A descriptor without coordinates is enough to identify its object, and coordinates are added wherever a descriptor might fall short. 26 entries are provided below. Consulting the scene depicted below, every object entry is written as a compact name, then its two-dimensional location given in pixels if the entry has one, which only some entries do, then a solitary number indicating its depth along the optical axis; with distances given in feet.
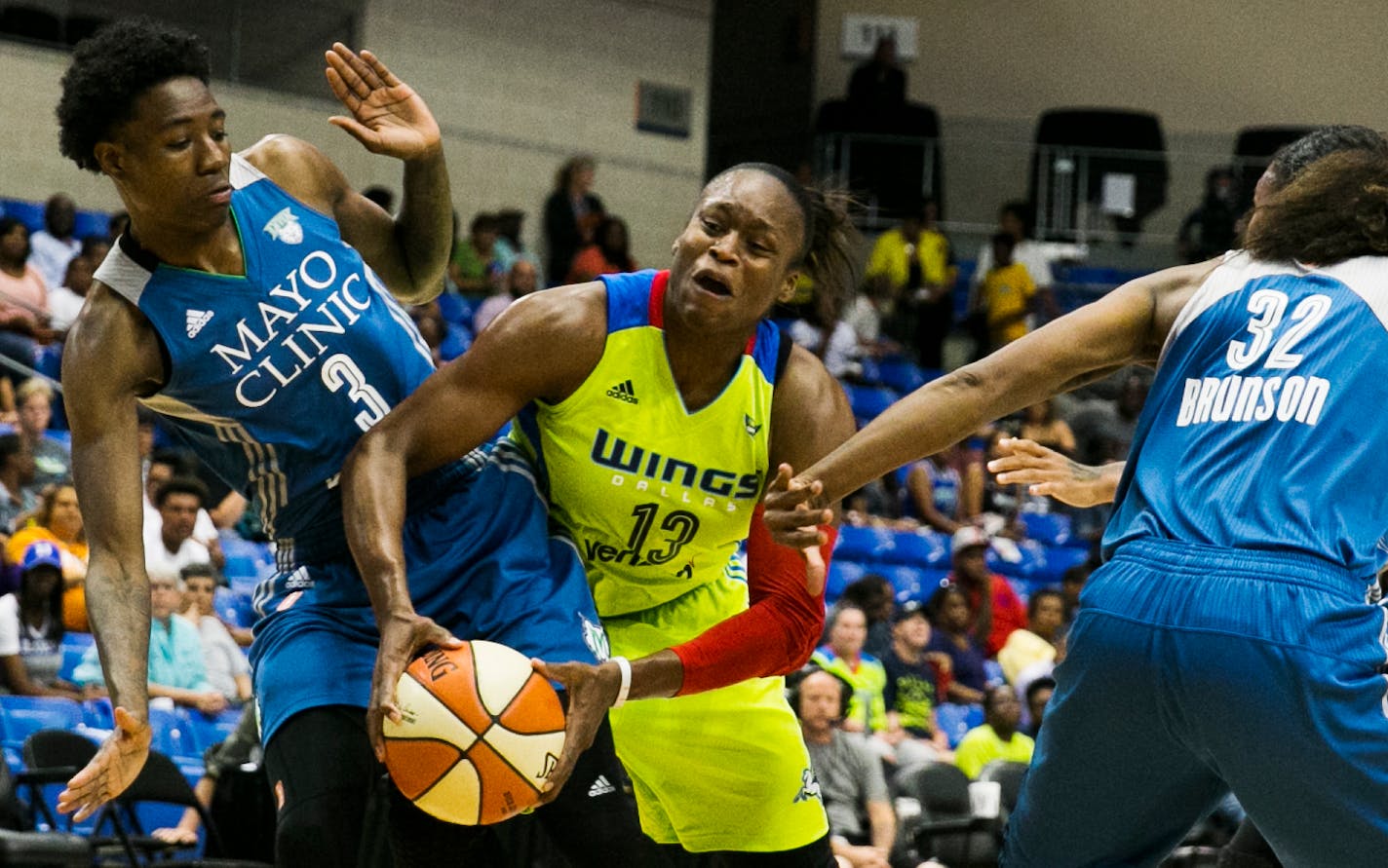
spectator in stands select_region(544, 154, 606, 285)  51.37
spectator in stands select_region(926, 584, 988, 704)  34.12
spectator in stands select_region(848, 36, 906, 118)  58.18
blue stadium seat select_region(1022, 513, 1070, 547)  46.26
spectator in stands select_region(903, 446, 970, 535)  44.91
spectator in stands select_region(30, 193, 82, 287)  38.91
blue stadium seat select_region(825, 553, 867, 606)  38.86
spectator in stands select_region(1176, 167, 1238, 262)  53.31
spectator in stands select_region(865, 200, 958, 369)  54.24
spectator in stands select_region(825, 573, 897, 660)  32.73
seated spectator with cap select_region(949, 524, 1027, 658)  36.32
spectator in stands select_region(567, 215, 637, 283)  48.73
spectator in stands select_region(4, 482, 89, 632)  27.50
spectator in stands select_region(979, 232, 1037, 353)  52.85
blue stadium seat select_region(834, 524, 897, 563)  42.37
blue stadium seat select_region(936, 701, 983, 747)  32.94
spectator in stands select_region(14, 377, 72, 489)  31.50
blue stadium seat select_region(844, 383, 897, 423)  48.73
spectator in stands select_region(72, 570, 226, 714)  27.17
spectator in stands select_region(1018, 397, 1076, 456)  45.11
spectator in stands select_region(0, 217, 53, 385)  34.81
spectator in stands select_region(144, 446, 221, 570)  30.40
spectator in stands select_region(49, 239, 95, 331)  37.09
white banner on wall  63.36
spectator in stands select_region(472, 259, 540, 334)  45.14
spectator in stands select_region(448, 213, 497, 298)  46.52
